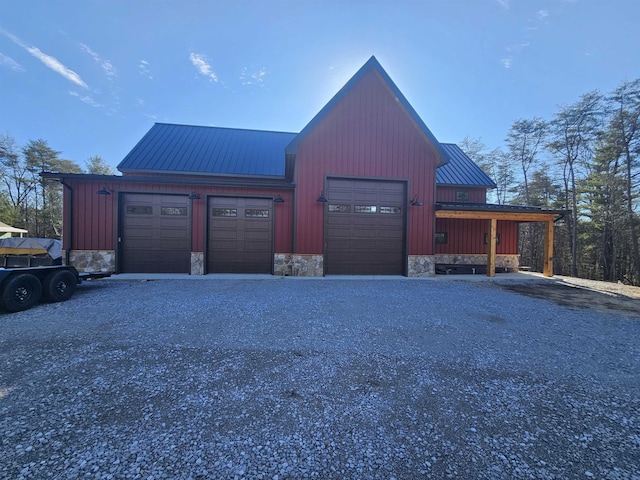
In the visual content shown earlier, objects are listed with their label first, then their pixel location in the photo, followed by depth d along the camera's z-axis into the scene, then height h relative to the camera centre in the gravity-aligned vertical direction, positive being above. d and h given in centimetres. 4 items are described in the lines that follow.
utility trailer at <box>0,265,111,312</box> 480 -112
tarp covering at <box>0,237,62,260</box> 834 -56
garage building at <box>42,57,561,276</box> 915 +90
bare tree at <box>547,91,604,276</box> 1579 +651
